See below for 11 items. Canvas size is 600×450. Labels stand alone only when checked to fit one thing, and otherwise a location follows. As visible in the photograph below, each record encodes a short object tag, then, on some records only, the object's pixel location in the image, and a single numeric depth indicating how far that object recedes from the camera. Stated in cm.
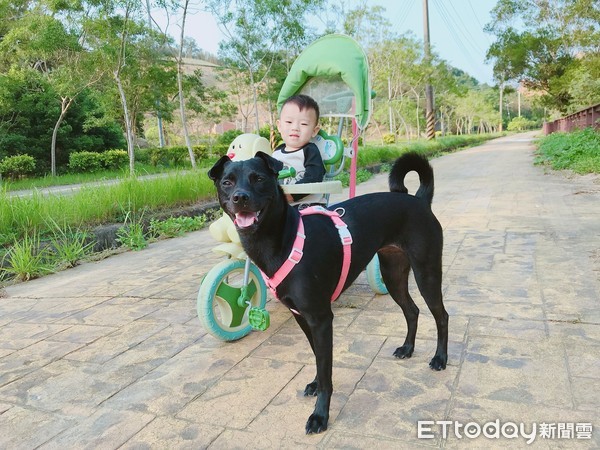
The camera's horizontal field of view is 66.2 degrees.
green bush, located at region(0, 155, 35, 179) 1794
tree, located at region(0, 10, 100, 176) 1436
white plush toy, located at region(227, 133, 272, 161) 304
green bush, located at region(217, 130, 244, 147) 2758
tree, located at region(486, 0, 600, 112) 2695
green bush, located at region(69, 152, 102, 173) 2122
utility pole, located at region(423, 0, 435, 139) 2944
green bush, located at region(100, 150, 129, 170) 2183
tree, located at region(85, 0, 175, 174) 1367
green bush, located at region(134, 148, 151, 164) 2378
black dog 200
